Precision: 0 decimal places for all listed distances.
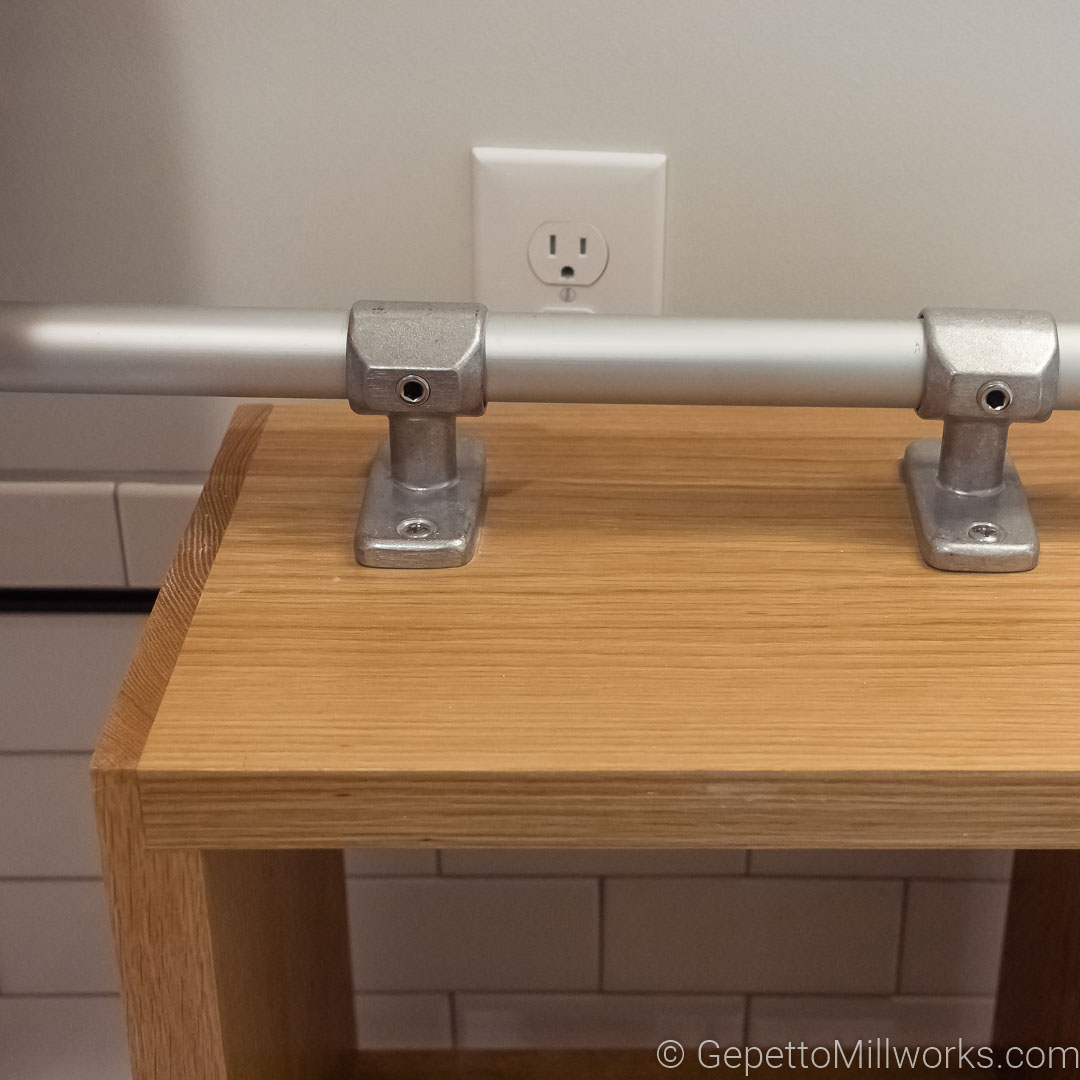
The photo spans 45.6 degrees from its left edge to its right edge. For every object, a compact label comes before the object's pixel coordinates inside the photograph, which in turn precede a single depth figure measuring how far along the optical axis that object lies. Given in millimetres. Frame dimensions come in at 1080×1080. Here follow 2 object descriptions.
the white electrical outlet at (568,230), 620
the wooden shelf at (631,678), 394
